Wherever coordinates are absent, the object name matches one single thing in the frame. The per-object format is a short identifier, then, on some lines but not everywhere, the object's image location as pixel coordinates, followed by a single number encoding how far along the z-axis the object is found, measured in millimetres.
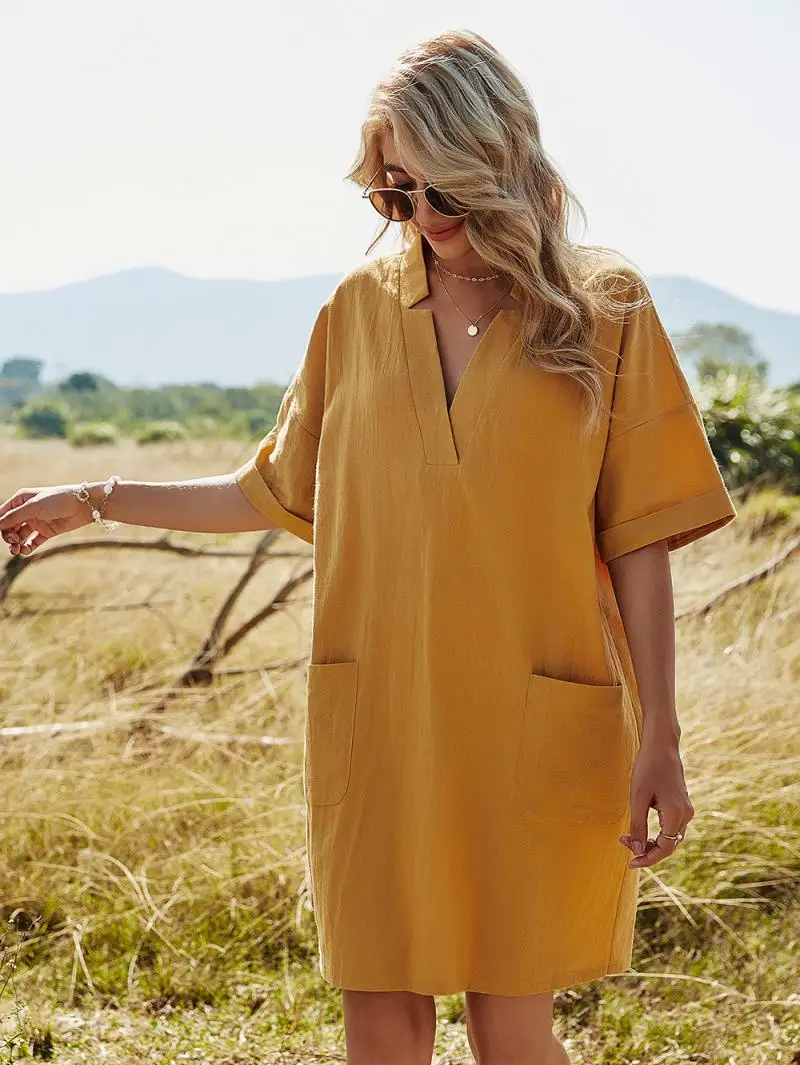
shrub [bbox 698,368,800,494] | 9008
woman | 1681
